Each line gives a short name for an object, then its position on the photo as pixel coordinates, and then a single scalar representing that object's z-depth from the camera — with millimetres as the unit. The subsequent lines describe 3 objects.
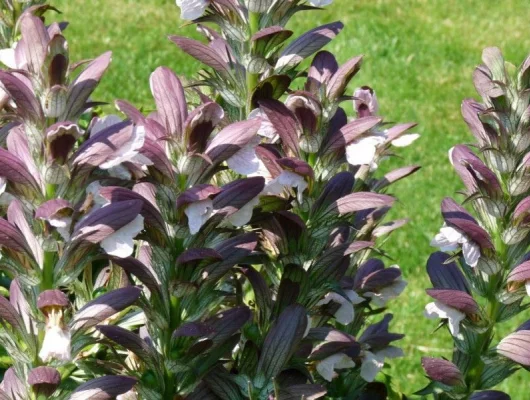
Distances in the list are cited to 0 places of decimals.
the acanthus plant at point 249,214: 847
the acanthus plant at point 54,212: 808
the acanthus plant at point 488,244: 970
